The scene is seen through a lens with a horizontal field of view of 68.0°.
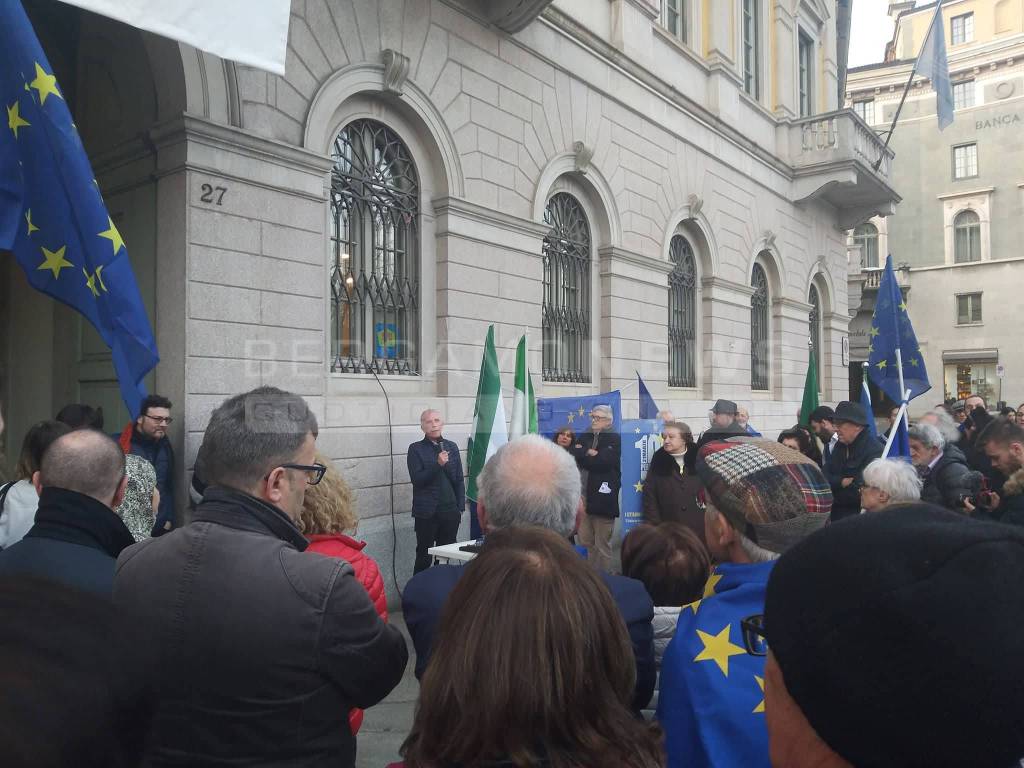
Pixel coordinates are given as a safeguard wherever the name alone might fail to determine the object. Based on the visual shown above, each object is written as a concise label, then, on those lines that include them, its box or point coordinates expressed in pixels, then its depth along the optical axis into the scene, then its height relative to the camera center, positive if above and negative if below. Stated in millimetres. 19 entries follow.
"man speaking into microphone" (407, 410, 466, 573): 7268 -955
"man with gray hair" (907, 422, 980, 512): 4828 -542
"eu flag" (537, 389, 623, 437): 8047 -288
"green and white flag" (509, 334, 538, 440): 7453 -165
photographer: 4062 -418
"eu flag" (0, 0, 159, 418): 3766 +916
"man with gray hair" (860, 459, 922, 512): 3857 -487
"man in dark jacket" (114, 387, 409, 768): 1729 -595
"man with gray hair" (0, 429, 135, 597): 2156 -394
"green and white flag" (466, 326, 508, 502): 7344 -298
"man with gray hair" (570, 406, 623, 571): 7961 -798
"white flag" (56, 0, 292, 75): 4566 +2286
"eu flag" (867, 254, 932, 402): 8062 +450
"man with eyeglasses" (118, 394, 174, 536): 5500 -403
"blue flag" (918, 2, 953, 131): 15320 +6602
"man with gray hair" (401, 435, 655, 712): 2006 -375
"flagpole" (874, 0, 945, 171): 14714 +7311
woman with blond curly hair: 2449 -449
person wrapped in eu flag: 1589 -498
